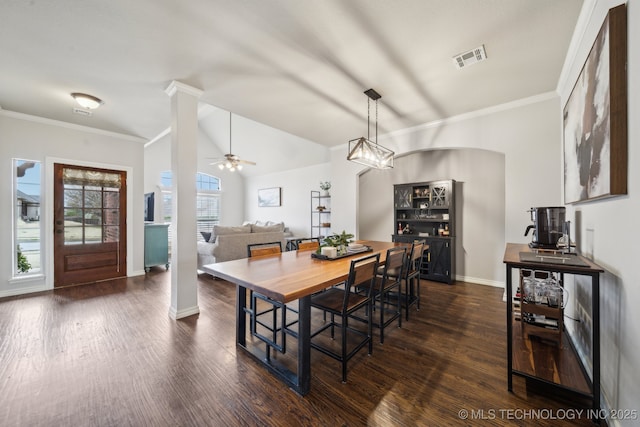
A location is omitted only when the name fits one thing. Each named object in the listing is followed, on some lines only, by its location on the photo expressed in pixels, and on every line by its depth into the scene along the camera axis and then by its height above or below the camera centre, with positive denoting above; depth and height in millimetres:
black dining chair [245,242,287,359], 2029 -953
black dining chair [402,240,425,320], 2732 -704
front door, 4086 -189
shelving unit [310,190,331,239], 6992 -19
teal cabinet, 5094 -649
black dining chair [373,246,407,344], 2203 -713
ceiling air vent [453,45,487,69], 2274 +1467
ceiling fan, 5457 +1132
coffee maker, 1993 -103
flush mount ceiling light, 3084 +1407
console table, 1349 -733
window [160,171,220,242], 8375 +417
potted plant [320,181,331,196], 6824 +720
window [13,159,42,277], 3785 -80
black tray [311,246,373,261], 2449 -430
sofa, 4509 -543
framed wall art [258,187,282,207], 8289 +569
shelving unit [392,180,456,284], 4156 -146
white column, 2863 +166
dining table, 1545 -448
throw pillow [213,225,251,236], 4629 -319
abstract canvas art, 1254 +575
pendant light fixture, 2793 +711
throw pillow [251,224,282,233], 5189 -325
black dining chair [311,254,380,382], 1800 -738
